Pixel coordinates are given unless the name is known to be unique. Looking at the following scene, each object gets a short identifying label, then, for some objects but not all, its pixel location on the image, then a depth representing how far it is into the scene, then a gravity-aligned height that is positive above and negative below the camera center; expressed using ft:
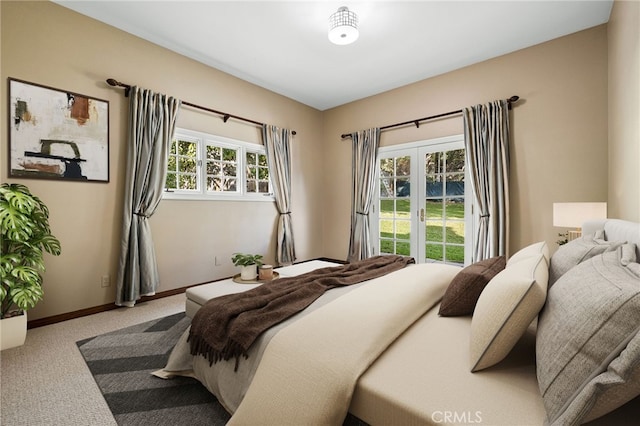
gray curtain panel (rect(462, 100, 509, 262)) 11.18 +1.67
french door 12.89 +0.49
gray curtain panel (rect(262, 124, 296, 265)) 14.57 +1.69
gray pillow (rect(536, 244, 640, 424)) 2.05 -1.10
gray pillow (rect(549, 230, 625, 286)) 4.00 -0.62
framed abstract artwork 8.07 +2.43
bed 2.30 -1.78
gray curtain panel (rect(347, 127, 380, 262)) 15.28 +1.31
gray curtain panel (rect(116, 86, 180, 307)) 9.75 +0.89
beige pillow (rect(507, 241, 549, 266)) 4.84 -0.72
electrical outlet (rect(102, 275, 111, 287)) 9.67 -2.34
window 11.68 +1.99
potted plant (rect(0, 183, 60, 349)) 6.71 -1.02
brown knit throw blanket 4.52 -1.75
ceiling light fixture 8.73 +5.88
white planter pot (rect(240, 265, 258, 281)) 8.22 -1.77
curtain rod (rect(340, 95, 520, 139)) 11.09 +4.47
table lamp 8.22 -0.03
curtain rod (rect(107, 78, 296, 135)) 9.57 +4.44
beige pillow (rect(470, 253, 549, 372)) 3.05 -1.15
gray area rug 4.80 -3.42
